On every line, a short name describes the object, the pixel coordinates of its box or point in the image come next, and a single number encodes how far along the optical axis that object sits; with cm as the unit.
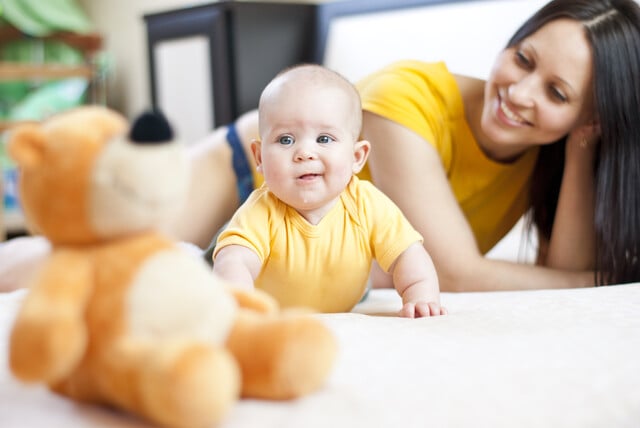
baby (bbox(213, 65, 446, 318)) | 103
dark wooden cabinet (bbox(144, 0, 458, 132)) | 281
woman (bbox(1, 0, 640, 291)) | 138
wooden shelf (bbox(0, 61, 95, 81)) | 361
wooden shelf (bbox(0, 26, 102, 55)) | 390
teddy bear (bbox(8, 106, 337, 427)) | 56
